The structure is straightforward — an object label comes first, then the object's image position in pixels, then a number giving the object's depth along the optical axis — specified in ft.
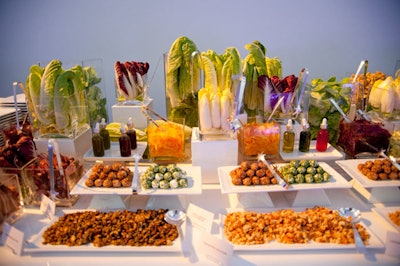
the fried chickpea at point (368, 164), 4.90
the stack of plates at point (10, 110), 6.71
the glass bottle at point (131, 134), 5.72
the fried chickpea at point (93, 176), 4.66
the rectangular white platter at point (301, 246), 3.72
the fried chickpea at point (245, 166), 4.74
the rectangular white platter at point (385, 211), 4.13
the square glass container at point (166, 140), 5.38
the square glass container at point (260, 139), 5.40
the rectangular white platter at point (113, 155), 5.50
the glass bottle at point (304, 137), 5.48
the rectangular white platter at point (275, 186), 4.42
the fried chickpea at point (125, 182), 4.59
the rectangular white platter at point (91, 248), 3.76
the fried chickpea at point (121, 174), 4.67
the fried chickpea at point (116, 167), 4.79
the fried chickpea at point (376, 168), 4.75
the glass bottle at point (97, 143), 5.47
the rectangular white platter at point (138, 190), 4.41
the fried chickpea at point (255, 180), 4.53
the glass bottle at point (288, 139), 5.46
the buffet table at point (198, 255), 3.66
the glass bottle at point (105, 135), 5.59
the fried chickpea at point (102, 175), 4.67
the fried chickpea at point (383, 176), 4.67
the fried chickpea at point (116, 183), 4.57
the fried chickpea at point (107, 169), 4.76
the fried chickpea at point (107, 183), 4.57
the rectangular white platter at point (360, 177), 4.55
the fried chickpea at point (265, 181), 4.54
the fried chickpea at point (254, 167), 4.73
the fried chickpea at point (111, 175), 4.66
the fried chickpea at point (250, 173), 4.62
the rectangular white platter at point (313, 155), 5.44
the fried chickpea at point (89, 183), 4.59
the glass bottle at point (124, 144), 5.44
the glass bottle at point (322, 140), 5.59
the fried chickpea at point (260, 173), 4.64
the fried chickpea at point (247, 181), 4.51
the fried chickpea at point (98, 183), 4.58
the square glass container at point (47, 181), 4.62
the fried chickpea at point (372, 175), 4.67
